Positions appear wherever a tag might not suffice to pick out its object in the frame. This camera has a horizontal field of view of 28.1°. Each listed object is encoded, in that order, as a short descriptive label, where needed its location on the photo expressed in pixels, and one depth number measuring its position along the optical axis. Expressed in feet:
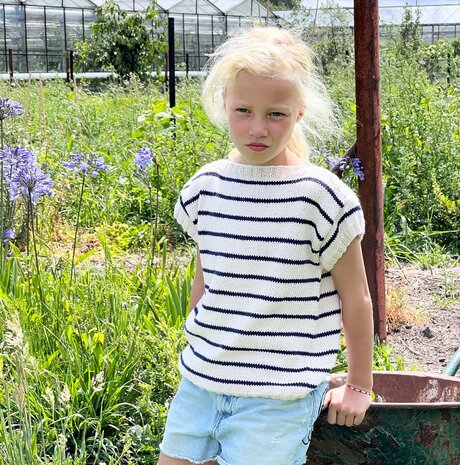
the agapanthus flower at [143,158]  11.15
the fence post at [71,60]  53.82
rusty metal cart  6.36
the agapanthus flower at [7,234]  11.71
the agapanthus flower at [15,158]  11.45
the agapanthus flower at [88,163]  11.15
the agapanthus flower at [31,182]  10.28
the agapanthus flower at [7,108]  11.85
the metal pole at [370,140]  10.39
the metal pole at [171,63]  24.48
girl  6.04
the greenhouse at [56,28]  78.18
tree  55.72
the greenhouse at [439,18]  100.99
